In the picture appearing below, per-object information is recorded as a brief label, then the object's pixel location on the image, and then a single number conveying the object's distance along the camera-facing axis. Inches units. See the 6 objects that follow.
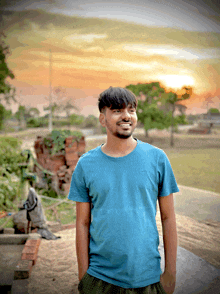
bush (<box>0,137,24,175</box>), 181.2
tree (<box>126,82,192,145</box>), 523.8
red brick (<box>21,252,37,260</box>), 100.6
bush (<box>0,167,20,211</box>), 158.3
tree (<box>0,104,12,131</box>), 317.1
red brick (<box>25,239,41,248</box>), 107.6
